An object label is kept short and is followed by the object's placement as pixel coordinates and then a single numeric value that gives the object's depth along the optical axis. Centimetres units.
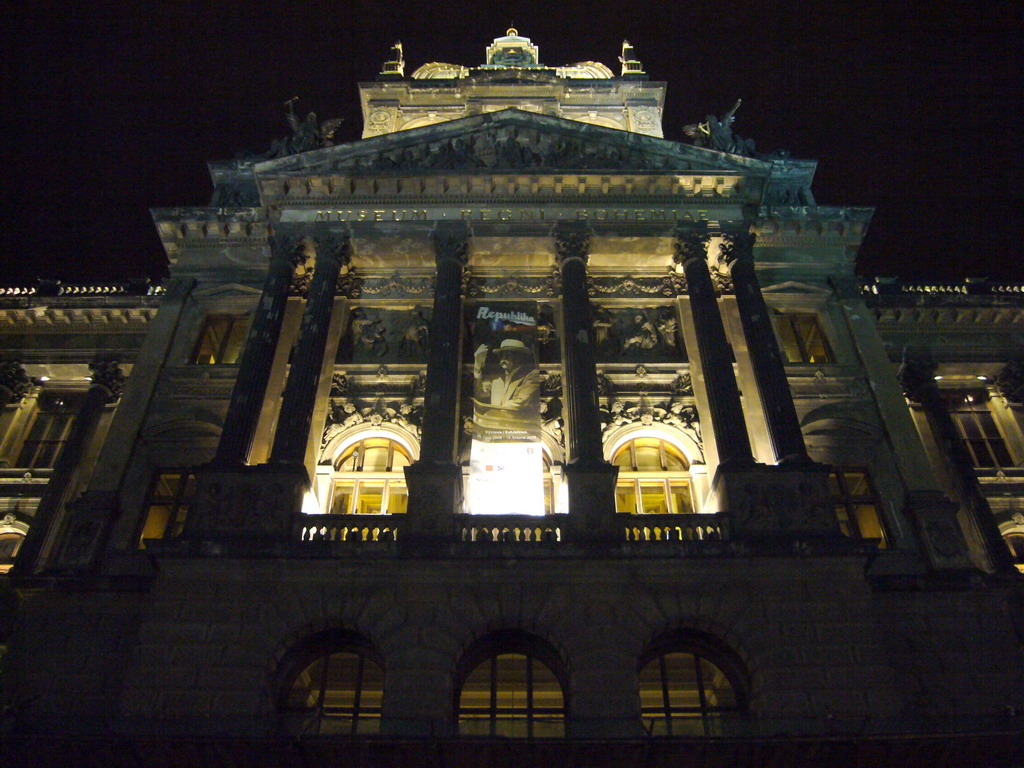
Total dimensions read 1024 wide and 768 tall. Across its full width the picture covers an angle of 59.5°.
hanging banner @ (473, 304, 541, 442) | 2248
